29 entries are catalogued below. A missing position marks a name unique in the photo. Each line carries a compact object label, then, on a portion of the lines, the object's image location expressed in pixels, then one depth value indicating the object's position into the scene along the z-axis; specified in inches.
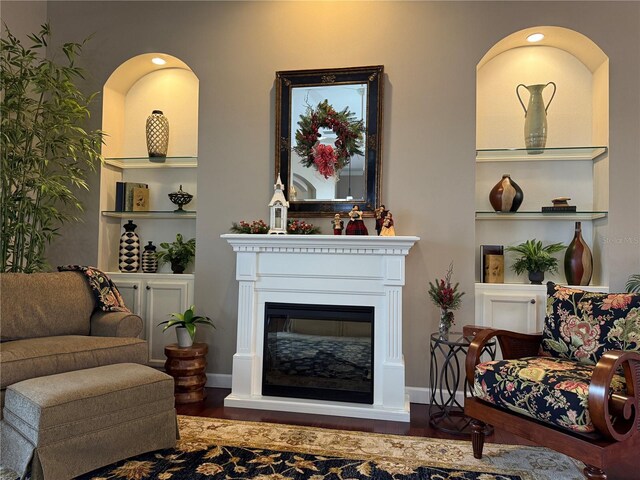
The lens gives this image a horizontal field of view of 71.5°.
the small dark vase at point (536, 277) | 125.4
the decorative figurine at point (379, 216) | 122.0
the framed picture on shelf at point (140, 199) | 149.4
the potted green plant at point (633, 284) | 113.2
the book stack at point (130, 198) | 148.5
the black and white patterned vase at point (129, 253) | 148.9
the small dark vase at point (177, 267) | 145.6
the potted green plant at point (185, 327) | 123.0
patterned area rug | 81.3
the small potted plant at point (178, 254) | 144.9
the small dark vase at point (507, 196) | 127.6
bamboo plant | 123.6
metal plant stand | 104.0
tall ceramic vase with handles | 127.6
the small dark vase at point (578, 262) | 122.0
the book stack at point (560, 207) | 123.6
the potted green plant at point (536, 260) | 125.1
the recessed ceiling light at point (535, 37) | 126.7
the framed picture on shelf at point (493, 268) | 128.9
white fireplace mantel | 114.0
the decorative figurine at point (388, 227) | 120.0
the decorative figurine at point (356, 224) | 122.3
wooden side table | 120.5
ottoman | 73.2
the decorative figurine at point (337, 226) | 123.6
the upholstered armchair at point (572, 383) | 69.2
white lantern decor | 125.0
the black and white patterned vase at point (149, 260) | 147.9
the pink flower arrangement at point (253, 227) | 125.8
